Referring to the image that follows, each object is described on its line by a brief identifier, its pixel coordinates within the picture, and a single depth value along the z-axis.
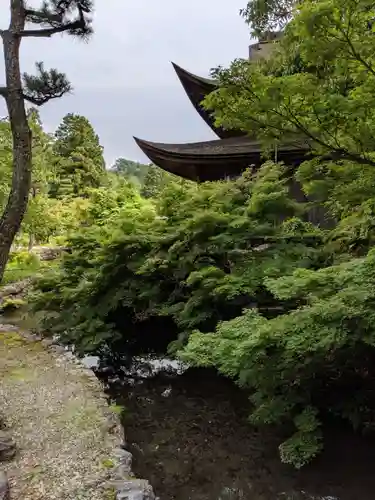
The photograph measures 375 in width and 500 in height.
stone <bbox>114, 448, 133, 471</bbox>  3.61
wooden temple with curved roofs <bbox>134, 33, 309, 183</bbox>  8.09
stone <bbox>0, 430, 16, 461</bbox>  3.50
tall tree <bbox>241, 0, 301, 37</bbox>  7.38
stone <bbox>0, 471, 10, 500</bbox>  2.85
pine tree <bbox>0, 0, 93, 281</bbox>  4.18
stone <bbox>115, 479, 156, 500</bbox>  3.07
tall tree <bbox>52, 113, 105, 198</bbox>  23.66
